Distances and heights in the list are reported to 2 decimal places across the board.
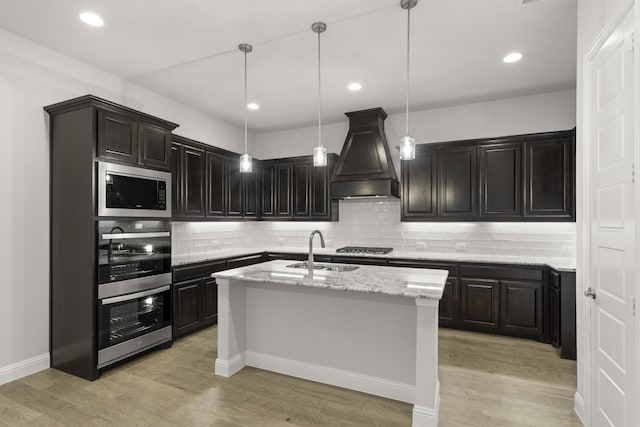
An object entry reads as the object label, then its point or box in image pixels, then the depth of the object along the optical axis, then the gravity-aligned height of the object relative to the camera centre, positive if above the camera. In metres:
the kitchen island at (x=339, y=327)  2.26 -0.97
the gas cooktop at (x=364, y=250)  4.84 -0.55
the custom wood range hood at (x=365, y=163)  4.66 +0.76
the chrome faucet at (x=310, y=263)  2.89 -0.44
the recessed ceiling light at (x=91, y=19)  2.65 +1.63
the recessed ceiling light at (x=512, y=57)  3.27 +1.60
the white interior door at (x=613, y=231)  1.70 -0.10
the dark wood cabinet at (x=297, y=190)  5.31 +0.41
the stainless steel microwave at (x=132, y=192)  2.99 +0.23
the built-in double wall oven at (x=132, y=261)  2.99 -0.46
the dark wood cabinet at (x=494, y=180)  3.99 +0.45
